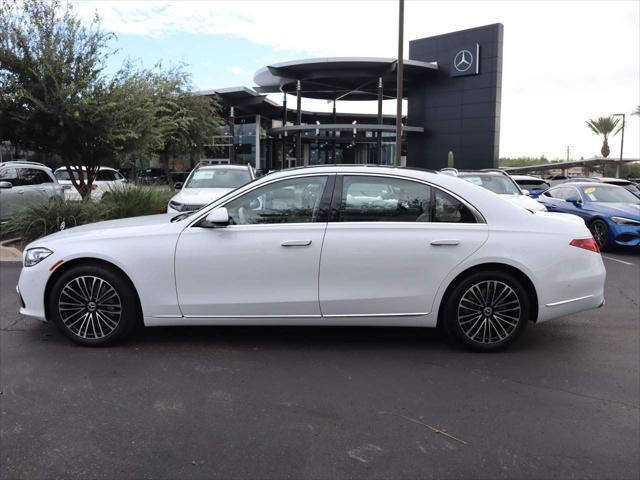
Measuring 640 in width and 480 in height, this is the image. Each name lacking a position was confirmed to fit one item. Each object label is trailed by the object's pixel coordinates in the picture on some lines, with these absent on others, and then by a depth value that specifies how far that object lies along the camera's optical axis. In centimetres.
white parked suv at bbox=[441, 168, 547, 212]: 1135
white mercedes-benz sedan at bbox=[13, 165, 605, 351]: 440
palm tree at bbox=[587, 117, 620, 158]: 5419
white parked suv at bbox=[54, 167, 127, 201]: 1311
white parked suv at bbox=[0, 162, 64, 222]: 1127
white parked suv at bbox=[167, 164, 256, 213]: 1010
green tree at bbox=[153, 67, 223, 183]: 2505
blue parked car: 1038
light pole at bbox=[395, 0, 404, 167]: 1577
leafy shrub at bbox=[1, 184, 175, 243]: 982
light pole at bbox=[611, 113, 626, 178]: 4434
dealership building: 3594
